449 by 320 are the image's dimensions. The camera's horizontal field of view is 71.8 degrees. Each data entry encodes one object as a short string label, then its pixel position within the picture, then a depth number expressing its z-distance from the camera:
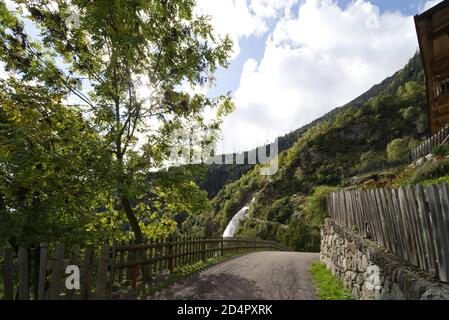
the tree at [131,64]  9.05
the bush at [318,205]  19.25
